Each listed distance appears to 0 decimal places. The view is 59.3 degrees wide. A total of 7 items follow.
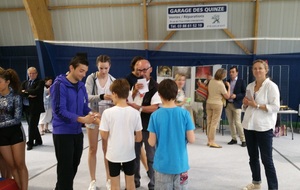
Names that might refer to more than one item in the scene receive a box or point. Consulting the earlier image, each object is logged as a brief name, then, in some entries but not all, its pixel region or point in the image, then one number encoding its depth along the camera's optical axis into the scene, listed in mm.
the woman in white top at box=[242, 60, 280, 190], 2867
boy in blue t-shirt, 2162
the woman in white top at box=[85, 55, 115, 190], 3051
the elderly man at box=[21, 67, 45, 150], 5319
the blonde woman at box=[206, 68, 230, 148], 5309
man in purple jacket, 2449
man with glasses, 2797
